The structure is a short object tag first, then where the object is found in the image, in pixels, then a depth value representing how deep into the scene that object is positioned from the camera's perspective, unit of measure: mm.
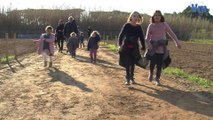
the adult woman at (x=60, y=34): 15257
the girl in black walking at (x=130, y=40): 7501
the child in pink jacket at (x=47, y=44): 10872
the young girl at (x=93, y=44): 12416
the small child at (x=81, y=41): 20523
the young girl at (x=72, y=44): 13442
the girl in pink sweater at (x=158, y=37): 7583
